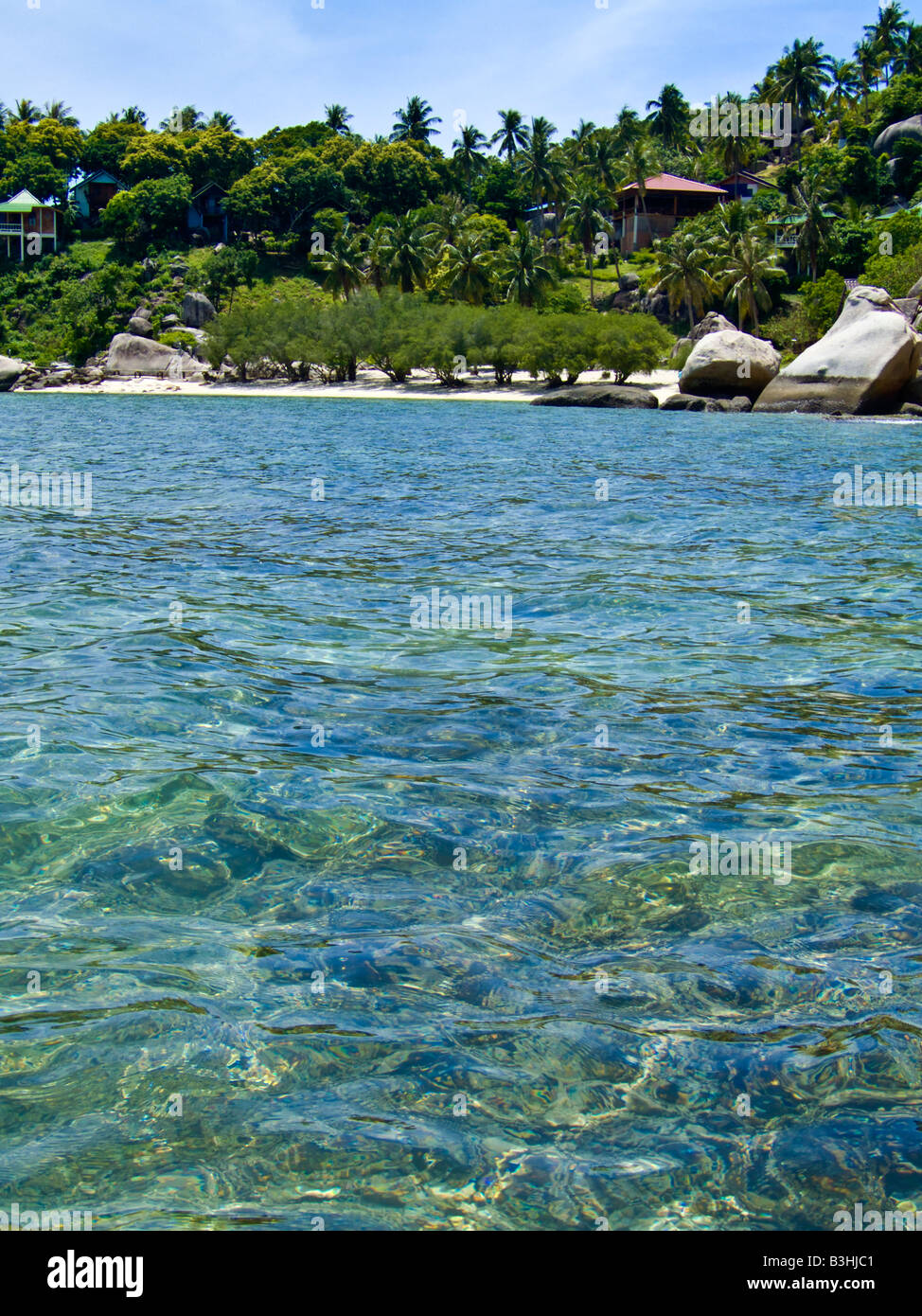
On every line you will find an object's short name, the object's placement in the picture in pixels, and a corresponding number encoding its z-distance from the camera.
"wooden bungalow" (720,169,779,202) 86.31
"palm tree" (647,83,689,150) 91.94
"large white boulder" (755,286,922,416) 36.94
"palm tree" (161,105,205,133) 104.03
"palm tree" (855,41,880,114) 95.62
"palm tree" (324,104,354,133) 99.81
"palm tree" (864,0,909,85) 95.25
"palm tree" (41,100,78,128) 102.31
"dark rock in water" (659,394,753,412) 42.84
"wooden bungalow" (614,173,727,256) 80.50
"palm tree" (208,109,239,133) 96.75
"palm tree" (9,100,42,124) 104.62
